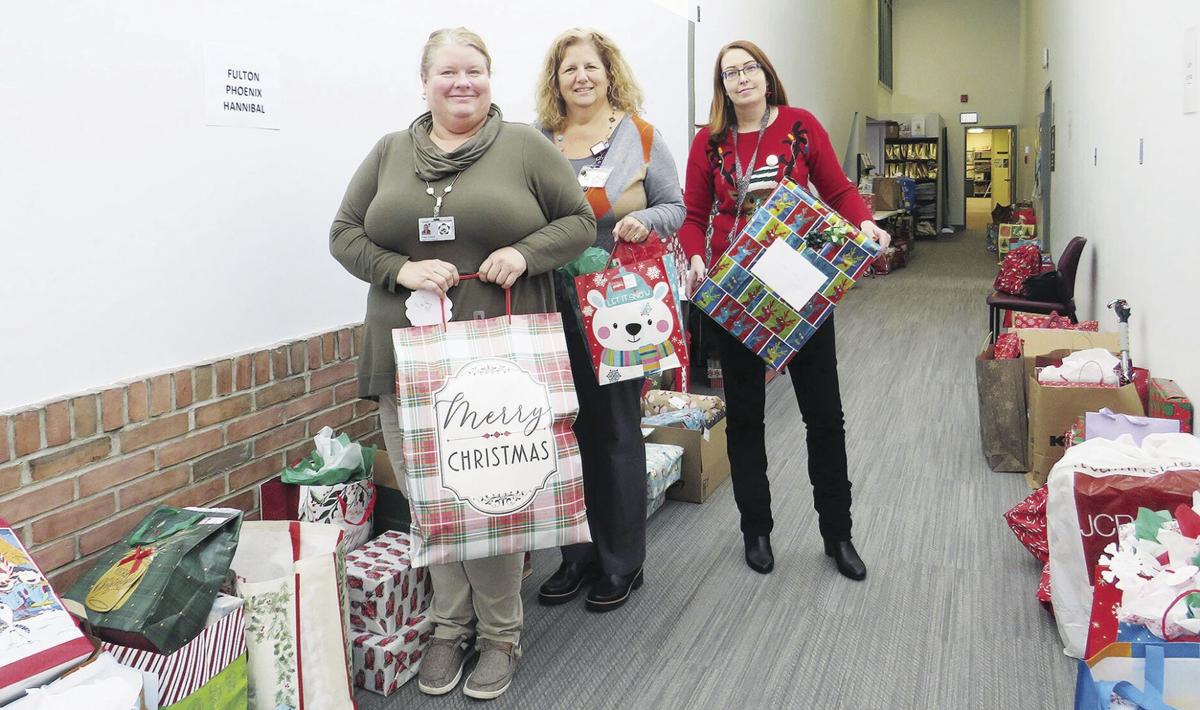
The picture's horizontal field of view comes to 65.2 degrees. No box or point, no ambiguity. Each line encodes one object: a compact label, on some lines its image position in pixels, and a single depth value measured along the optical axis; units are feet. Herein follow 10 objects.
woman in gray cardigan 7.48
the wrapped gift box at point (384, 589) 6.97
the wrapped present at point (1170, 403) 8.93
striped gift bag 5.16
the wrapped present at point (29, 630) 4.63
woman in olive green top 6.42
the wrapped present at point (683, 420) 11.74
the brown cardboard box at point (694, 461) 10.99
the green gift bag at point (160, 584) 5.37
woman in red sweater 7.98
